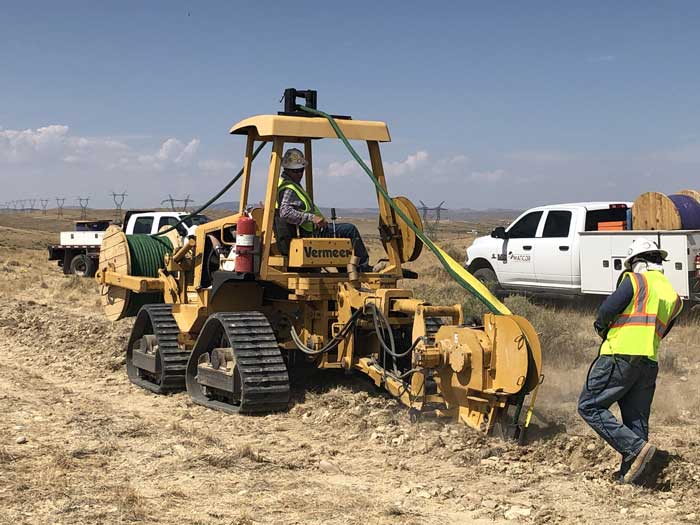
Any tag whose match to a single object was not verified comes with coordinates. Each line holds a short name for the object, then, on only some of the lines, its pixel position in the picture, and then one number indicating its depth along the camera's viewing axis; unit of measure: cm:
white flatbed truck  2600
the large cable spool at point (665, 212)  1252
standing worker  576
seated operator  823
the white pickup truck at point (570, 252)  1223
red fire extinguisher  806
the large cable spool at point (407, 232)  844
